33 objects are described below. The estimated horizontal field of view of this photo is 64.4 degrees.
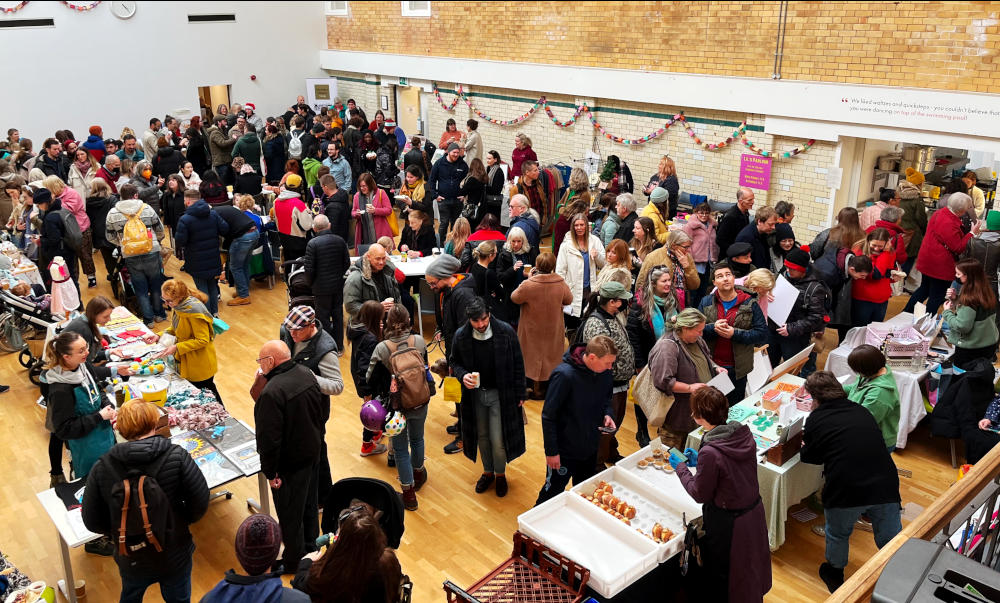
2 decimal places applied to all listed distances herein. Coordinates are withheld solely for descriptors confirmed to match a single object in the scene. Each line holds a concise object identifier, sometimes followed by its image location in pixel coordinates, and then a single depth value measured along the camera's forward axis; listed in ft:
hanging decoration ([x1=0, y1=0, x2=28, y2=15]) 50.82
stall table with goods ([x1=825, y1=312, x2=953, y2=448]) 21.20
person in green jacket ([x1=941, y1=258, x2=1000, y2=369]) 20.26
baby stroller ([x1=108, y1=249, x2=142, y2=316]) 31.86
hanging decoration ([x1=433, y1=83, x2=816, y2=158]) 36.32
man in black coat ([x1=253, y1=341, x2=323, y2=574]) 14.83
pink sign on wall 36.24
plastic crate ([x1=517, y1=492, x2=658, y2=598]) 13.01
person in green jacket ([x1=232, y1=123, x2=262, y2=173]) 45.37
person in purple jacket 12.91
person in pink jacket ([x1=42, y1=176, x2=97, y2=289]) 29.58
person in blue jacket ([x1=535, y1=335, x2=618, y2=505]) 15.71
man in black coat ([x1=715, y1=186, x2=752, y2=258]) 27.37
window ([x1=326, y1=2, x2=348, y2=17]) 64.26
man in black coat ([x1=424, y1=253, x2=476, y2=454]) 20.99
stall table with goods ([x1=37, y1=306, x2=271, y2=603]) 15.92
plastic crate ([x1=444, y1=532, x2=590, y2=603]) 12.39
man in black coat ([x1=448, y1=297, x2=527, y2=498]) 17.80
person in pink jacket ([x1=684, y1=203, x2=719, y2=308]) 27.58
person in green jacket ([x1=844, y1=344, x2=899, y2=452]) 16.14
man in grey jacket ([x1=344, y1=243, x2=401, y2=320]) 22.52
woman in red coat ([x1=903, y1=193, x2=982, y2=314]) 26.48
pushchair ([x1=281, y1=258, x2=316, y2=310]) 26.18
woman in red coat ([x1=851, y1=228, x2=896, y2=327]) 22.95
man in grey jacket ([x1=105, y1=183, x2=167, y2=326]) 29.01
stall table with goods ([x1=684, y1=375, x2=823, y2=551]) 17.19
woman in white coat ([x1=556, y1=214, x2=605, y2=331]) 24.82
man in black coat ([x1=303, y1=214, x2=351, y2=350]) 25.62
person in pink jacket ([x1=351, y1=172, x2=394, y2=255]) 30.94
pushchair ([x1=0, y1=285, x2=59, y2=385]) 25.39
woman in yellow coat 19.88
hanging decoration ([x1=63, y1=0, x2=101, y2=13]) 53.36
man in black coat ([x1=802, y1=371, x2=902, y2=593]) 14.80
